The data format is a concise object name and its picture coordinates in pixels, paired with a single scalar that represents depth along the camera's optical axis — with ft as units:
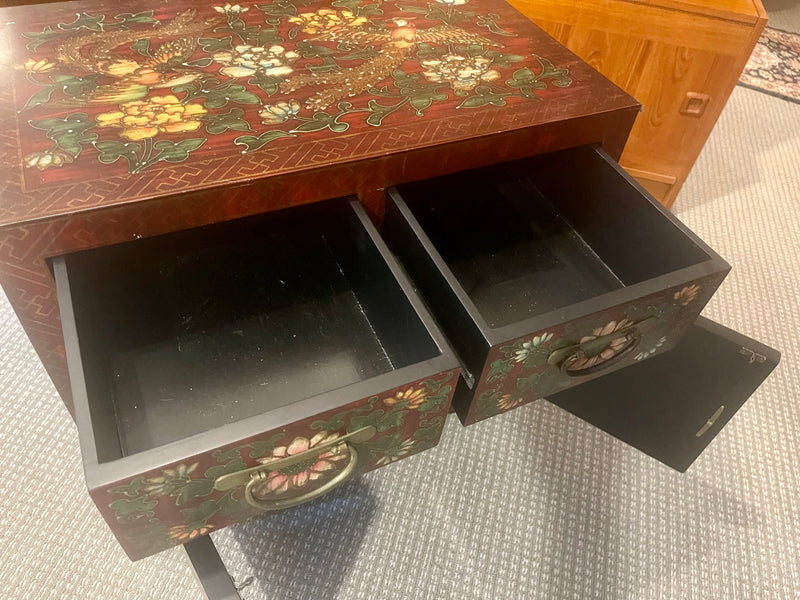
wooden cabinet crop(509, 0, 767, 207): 3.63
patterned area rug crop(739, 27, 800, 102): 6.78
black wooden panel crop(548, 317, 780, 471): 2.71
